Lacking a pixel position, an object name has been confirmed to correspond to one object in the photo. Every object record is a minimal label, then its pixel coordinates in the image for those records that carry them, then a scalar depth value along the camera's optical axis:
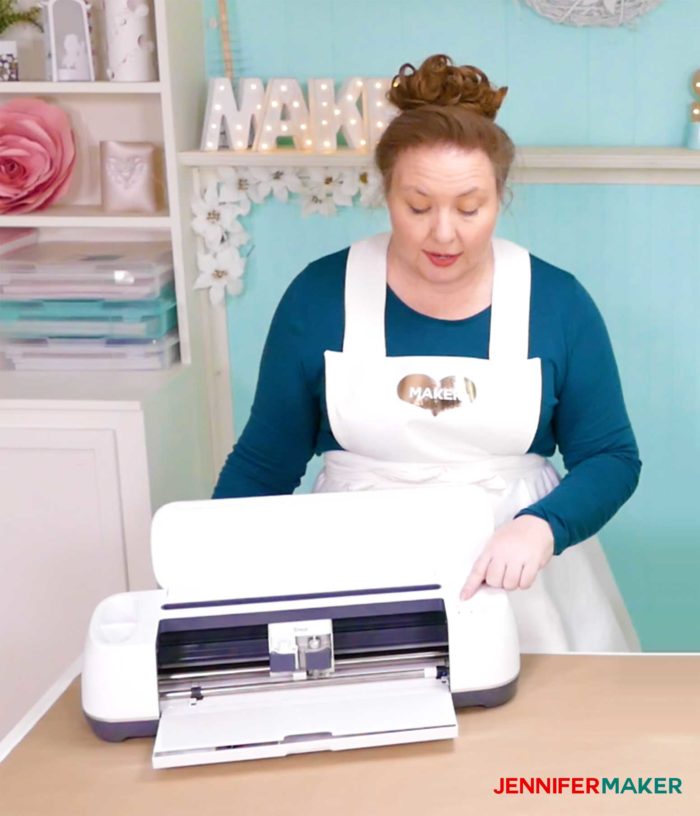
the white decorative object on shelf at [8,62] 2.40
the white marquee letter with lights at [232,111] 2.40
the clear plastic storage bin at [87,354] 2.42
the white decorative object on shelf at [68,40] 2.34
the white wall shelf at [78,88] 2.33
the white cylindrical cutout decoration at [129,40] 2.31
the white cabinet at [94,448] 2.26
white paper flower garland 2.47
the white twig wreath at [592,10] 2.30
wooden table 1.11
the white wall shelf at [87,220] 2.40
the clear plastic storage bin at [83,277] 2.38
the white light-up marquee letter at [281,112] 2.39
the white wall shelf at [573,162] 2.33
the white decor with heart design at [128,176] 2.46
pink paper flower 2.38
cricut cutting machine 1.19
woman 1.62
